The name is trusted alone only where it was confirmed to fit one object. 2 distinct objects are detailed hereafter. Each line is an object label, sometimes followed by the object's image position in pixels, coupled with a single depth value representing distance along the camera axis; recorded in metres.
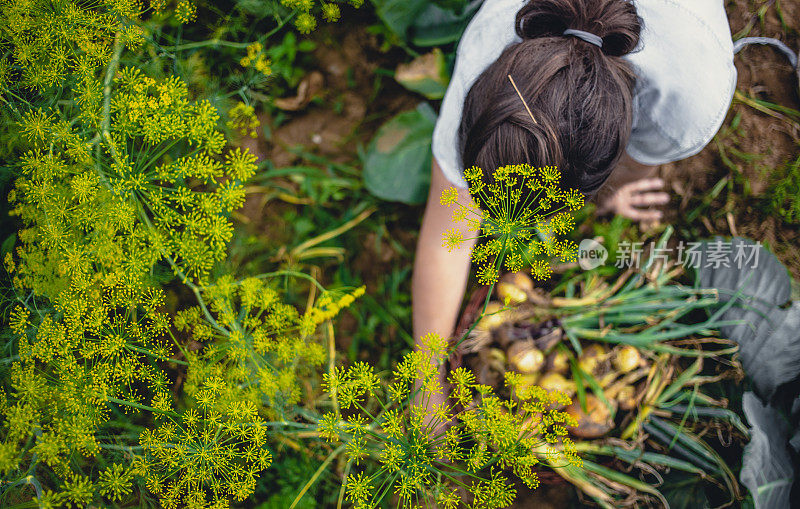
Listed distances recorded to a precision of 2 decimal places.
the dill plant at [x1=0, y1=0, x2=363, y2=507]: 0.69
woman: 0.75
